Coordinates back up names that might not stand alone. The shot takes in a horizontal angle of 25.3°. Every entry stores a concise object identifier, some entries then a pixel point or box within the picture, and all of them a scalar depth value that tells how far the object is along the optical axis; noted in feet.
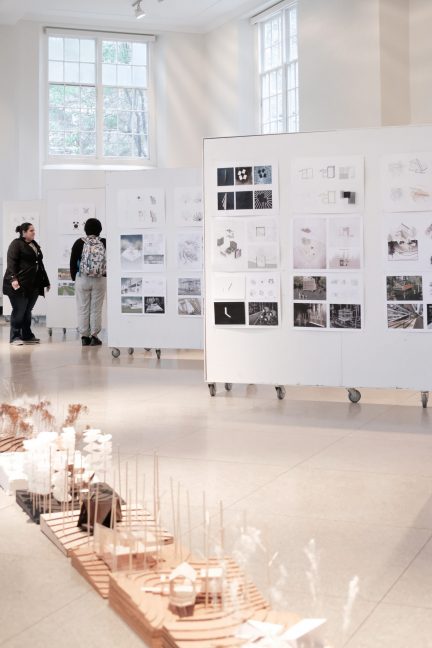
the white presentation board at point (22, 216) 61.93
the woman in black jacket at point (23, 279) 49.14
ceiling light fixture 69.34
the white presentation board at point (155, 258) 39.86
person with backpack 46.73
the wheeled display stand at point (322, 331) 27.09
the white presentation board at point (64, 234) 53.98
